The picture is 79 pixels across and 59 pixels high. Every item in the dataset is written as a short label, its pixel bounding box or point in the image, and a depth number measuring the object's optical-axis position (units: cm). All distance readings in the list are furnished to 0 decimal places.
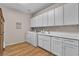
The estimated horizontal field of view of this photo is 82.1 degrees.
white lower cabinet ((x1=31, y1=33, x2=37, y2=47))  180
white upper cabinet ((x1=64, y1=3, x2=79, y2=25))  104
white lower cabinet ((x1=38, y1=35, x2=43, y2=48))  170
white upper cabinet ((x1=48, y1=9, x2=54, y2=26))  155
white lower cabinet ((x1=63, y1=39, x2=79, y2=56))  93
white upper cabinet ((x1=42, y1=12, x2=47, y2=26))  176
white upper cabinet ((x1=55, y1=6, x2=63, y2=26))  131
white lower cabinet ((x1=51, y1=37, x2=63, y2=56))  117
